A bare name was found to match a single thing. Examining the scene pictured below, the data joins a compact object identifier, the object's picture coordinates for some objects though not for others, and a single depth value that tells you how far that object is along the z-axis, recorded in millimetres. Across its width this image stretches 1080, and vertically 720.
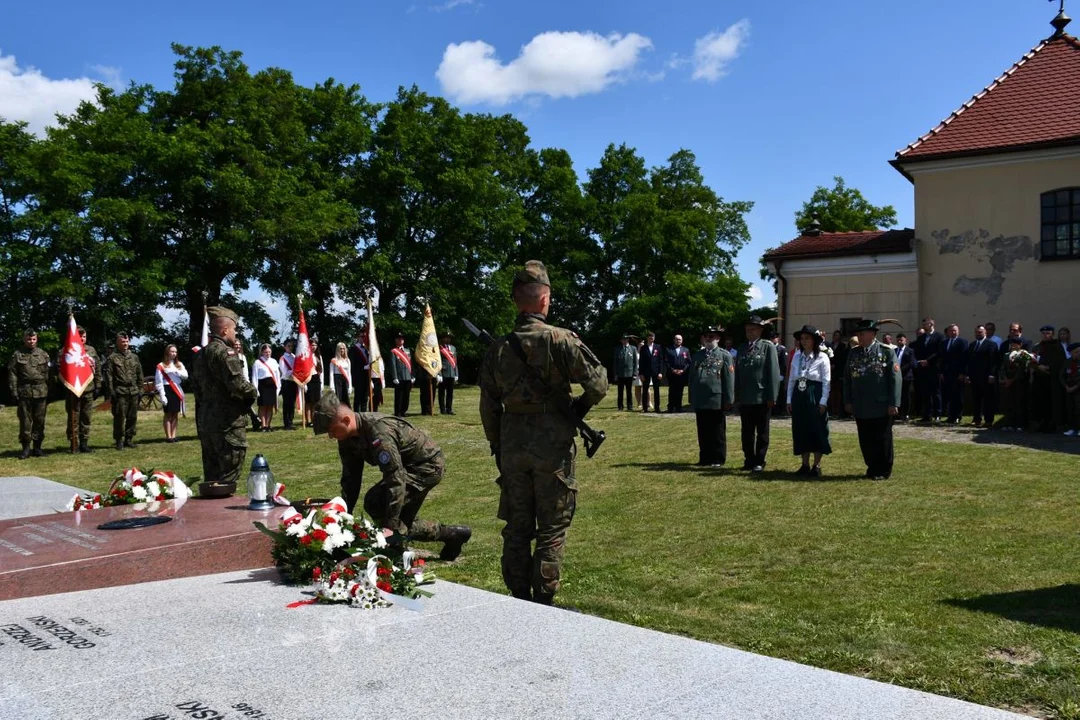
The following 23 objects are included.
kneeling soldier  6297
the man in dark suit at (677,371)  22172
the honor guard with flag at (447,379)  22859
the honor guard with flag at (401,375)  21844
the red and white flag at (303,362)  20109
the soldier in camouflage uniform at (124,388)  16266
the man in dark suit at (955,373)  18000
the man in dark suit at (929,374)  18386
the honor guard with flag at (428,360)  22547
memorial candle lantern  6914
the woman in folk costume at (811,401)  11414
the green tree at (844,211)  53188
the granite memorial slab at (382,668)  3467
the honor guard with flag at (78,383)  15867
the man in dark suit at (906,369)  18766
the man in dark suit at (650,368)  22891
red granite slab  5305
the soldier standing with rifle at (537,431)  5574
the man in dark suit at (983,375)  17688
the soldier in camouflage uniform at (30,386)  15227
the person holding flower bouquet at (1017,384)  16906
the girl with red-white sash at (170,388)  17156
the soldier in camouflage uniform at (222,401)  8414
